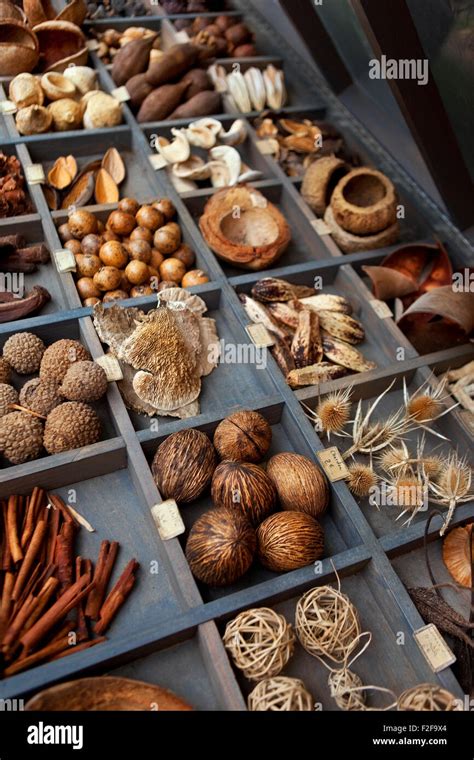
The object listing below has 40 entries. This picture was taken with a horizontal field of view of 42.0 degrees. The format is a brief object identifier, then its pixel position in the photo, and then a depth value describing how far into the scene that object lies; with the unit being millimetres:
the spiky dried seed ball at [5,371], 596
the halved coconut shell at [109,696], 404
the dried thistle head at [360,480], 555
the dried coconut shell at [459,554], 518
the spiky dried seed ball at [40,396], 565
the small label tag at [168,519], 495
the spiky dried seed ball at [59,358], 588
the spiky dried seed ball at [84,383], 561
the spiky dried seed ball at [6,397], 561
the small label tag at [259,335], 638
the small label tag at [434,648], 452
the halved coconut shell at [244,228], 719
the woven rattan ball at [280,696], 414
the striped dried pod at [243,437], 544
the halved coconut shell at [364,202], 745
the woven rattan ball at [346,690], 444
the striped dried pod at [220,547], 466
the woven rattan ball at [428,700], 423
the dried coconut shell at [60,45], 897
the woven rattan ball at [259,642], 436
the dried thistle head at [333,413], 591
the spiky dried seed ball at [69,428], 538
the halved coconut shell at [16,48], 862
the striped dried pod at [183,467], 524
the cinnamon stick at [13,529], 492
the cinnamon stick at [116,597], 475
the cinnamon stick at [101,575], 482
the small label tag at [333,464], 545
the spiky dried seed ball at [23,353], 603
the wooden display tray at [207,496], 458
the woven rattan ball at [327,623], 458
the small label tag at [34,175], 762
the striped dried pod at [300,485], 521
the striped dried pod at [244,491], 503
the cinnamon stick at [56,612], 449
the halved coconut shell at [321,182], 795
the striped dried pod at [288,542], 488
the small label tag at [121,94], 875
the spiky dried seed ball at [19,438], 533
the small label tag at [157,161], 804
